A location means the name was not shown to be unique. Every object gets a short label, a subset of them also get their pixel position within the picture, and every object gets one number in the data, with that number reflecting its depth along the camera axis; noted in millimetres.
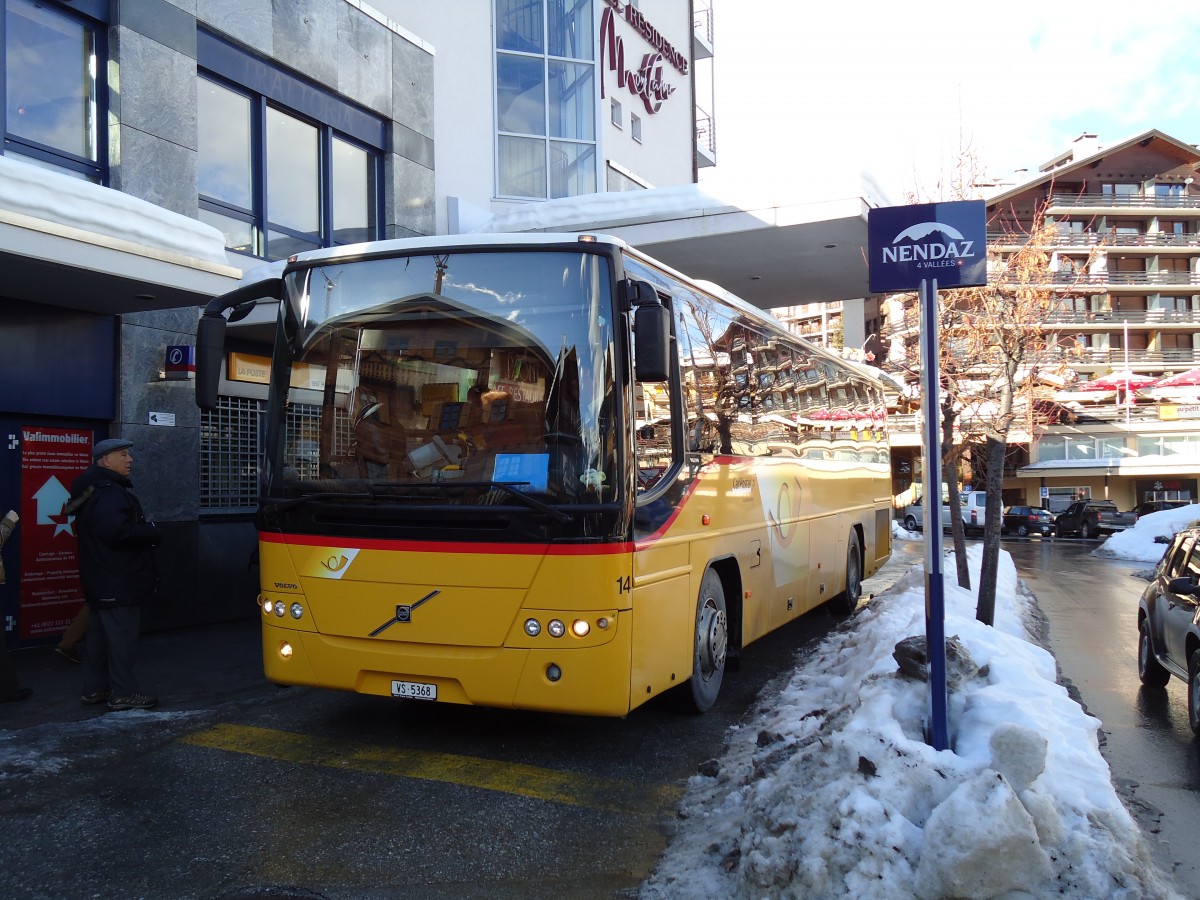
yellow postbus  5531
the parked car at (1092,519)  39438
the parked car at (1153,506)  44088
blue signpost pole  4816
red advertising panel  9805
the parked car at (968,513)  41031
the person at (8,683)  7426
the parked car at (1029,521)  41250
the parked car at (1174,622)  6977
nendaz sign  5254
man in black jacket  6969
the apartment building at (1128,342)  54625
